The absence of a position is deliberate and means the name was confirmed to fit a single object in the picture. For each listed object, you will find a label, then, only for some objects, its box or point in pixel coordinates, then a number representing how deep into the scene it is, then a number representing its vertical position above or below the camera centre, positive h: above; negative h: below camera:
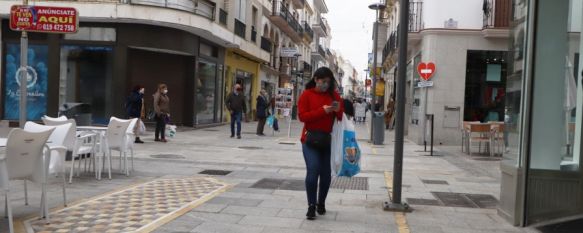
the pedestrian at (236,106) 18.20 -0.29
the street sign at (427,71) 16.55 +0.97
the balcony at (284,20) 35.50 +5.26
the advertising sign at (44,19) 8.58 +1.09
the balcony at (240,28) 26.58 +3.32
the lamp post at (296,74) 46.54 +2.08
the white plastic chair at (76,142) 7.68 -0.74
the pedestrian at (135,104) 14.77 -0.27
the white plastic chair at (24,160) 4.78 -0.64
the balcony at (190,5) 19.24 +3.19
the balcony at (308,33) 51.20 +6.32
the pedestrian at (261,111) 19.83 -0.45
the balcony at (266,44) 33.25 +3.25
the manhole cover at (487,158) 13.80 -1.27
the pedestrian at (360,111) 37.06 -0.60
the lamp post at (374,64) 18.23 +1.34
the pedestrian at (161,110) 15.35 -0.42
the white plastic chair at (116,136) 8.74 -0.67
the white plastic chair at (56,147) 6.12 -0.62
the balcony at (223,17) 23.91 +3.41
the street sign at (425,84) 16.05 +0.58
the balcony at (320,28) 61.53 +8.01
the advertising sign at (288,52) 38.88 +3.23
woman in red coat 6.02 -0.27
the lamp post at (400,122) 6.79 -0.22
